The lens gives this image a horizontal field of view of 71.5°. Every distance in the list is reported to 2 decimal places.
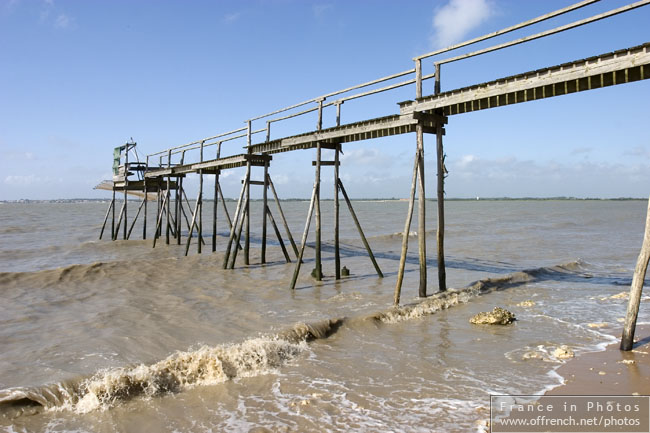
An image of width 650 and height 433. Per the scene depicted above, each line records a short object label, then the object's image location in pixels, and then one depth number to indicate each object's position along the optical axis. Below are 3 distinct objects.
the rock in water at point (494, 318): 7.89
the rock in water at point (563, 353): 6.12
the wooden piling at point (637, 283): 5.39
